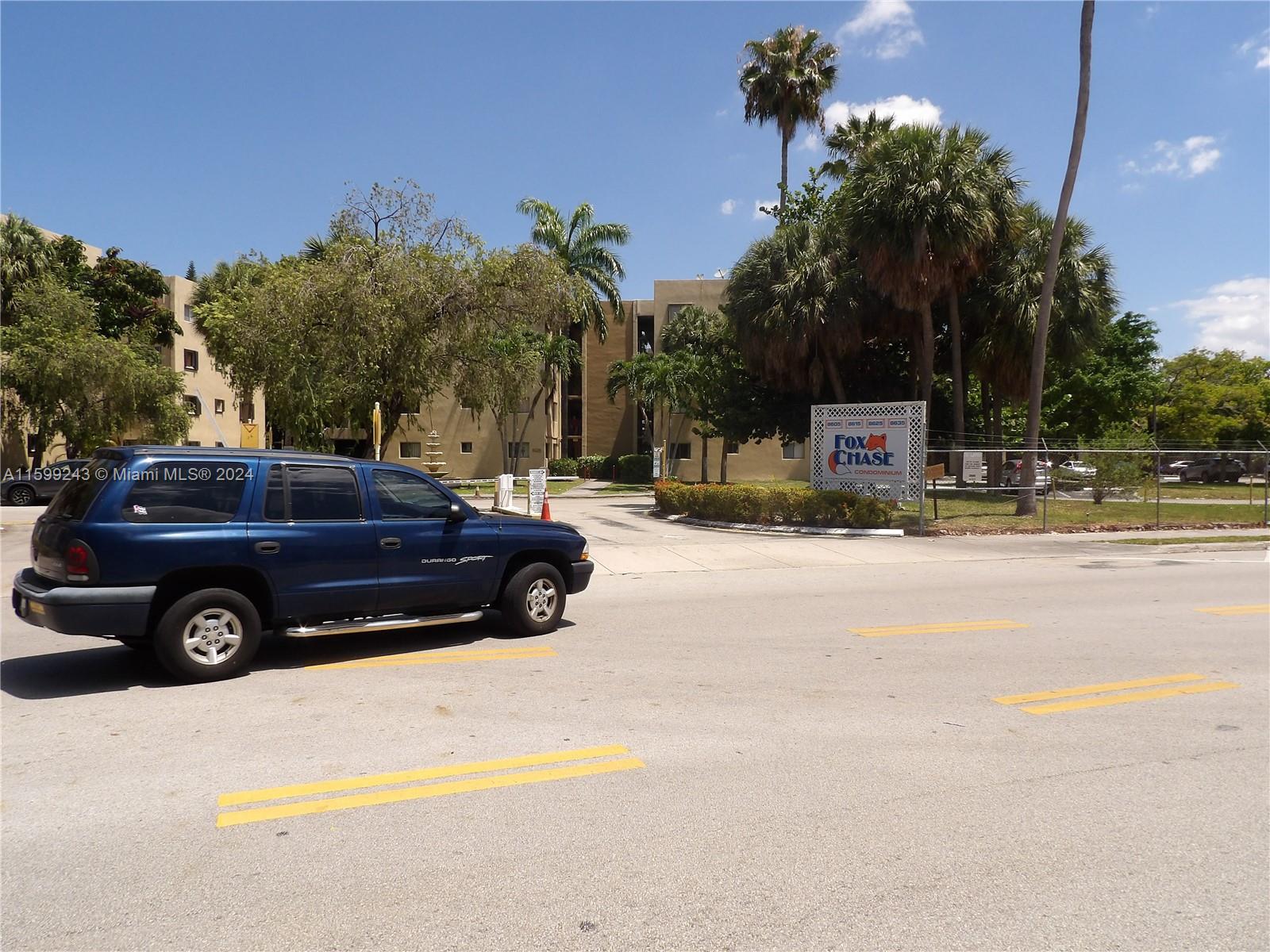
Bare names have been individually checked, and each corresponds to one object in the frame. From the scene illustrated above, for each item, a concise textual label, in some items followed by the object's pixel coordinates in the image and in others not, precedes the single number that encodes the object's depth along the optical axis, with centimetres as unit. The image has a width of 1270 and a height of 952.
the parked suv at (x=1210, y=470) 3834
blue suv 613
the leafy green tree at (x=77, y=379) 3133
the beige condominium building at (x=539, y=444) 4600
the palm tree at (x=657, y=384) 4016
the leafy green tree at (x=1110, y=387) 4088
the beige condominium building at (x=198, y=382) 4322
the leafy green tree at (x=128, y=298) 3756
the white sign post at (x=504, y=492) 2294
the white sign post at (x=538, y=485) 1973
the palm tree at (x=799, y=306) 2714
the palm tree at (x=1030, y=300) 2644
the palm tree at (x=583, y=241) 3734
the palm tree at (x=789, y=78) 3441
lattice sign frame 1955
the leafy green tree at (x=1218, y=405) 4425
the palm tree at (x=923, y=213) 2333
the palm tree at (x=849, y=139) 3253
